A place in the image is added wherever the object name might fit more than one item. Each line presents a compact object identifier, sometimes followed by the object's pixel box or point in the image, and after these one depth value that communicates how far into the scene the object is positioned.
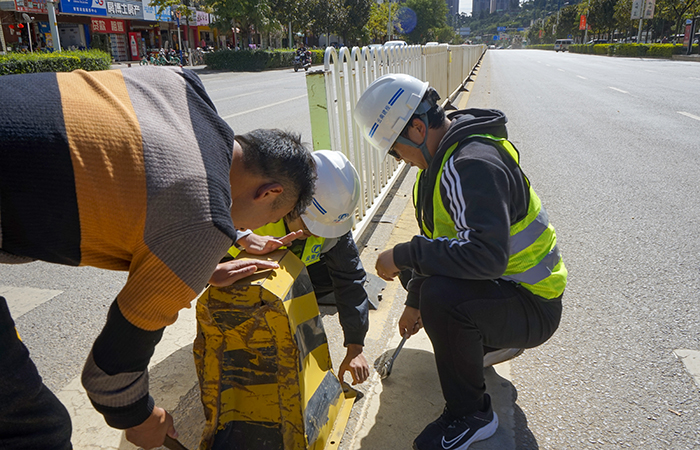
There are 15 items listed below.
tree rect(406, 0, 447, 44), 95.76
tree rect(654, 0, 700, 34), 42.62
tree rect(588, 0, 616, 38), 66.62
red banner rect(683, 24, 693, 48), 36.04
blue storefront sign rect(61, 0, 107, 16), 33.00
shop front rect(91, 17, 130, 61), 37.09
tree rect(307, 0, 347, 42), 47.81
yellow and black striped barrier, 1.67
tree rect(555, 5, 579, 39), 95.62
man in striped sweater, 1.04
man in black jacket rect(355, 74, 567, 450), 1.75
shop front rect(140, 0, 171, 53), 40.44
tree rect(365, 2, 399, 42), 59.94
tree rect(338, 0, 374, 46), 53.91
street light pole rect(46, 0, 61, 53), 19.47
